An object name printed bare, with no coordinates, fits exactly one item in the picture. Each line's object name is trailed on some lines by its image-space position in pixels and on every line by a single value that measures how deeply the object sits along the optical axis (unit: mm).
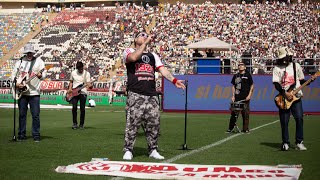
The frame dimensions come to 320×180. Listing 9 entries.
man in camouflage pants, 10961
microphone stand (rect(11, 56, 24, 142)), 14516
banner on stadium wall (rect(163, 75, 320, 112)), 31359
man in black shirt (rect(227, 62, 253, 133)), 18984
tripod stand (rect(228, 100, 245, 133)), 18717
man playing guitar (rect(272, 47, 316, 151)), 12898
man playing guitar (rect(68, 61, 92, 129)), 19516
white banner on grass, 8883
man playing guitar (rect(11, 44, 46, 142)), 14461
